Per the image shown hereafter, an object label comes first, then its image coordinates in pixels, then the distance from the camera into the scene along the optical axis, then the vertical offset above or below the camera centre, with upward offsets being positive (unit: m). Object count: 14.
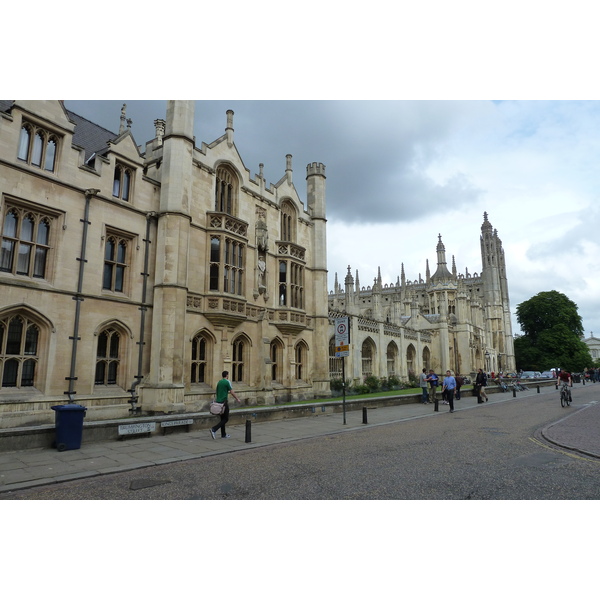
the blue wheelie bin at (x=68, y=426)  9.05 -1.17
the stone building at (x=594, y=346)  163.38 +8.21
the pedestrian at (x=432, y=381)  20.92 -0.63
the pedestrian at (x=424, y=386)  21.53 -0.89
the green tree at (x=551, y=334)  61.19 +4.99
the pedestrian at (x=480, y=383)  23.58 -0.85
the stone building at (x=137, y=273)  12.04 +3.49
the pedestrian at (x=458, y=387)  24.56 -1.16
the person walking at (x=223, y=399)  10.74 -0.74
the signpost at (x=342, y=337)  14.05 +1.07
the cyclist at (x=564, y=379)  19.56 -0.54
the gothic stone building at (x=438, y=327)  33.12 +4.60
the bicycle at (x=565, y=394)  19.72 -1.25
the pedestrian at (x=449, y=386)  18.42 -0.85
